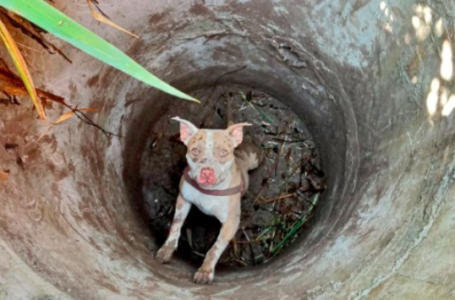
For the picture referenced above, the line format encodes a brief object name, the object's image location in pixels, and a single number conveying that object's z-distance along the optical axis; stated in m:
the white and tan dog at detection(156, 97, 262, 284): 2.27
